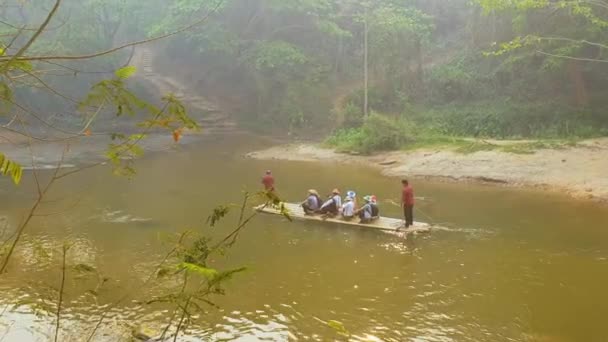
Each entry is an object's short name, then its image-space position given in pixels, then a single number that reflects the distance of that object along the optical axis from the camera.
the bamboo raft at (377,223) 14.33
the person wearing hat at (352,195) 15.48
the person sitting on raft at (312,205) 15.90
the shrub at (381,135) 26.72
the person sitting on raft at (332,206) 15.61
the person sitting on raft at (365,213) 14.73
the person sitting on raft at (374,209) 14.94
